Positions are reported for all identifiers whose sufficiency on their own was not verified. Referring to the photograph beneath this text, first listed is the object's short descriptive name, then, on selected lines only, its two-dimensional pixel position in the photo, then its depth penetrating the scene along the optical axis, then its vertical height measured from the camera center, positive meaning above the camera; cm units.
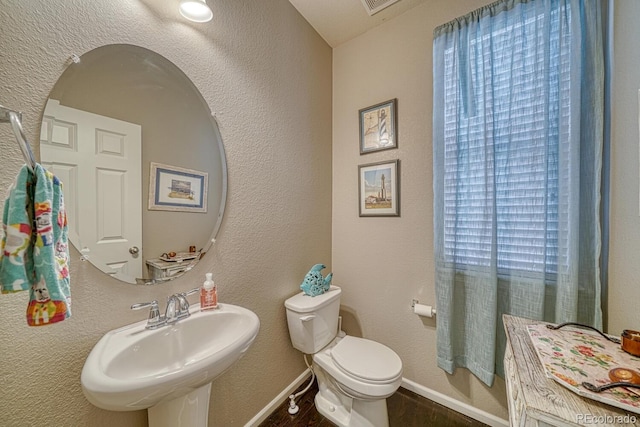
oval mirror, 78 +20
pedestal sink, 61 -50
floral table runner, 56 -45
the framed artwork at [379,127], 166 +64
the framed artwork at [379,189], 165 +18
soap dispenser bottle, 104 -38
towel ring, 49 +17
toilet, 119 -84
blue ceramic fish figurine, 155 -48
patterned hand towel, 49 -9
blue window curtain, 107 +22
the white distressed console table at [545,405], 53 -47
